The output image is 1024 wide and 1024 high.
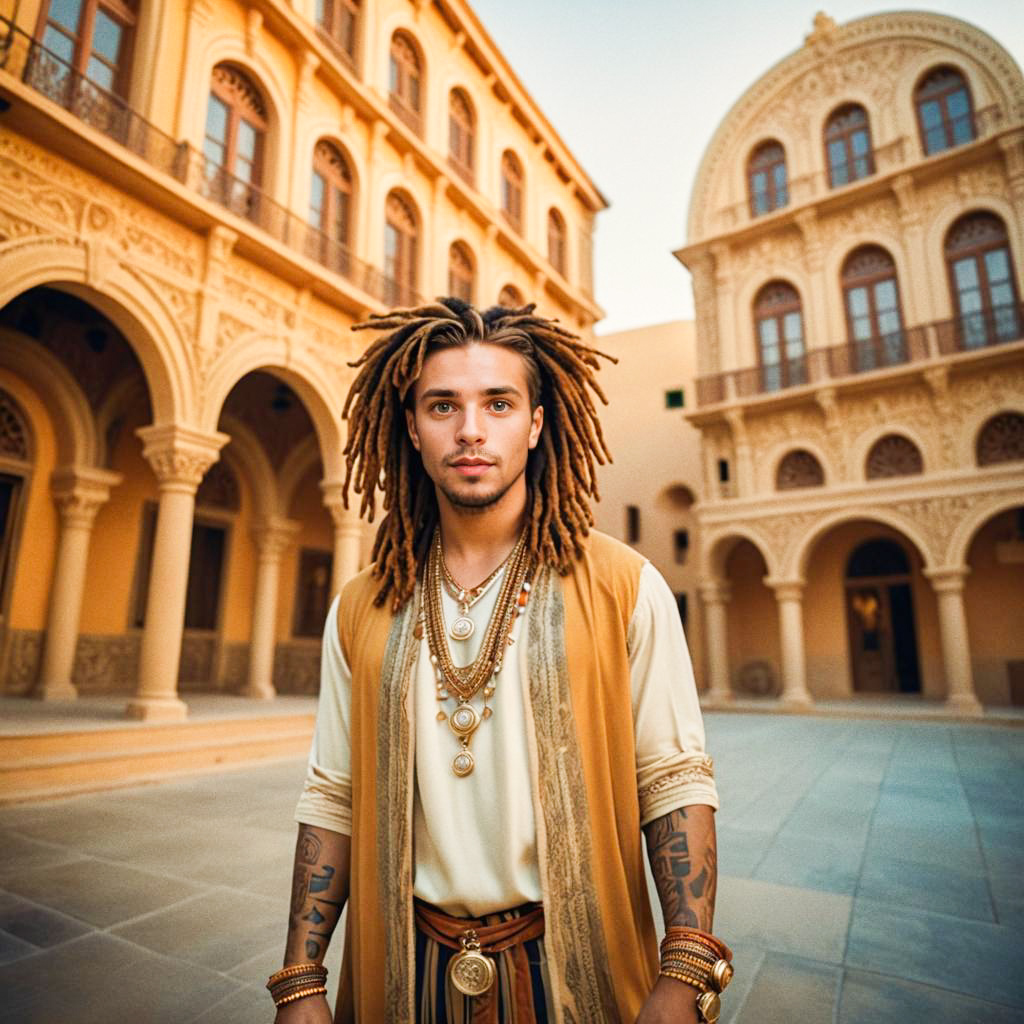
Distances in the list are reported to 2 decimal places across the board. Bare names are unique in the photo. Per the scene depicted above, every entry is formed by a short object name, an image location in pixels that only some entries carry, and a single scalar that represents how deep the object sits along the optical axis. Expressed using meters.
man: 1.22
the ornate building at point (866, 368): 13.02
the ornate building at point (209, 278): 7.00
